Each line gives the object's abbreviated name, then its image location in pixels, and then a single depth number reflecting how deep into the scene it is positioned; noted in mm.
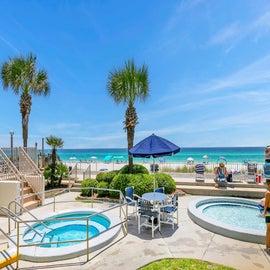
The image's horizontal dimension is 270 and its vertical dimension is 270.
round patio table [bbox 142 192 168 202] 6664
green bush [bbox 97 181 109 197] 10809
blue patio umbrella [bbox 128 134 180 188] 7068
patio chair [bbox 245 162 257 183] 13323
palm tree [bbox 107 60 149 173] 11781
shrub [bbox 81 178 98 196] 11062
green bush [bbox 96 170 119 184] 11416
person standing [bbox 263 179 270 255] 4961
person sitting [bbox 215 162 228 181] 12453
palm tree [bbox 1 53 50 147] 13711
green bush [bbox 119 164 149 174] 11578
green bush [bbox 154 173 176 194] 10594
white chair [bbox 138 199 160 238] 6467
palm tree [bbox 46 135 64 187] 13392
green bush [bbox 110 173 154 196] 9895
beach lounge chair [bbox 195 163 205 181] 13597
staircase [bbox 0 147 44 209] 9516
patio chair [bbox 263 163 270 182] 11695
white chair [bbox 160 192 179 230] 6668
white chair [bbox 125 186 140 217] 7227
